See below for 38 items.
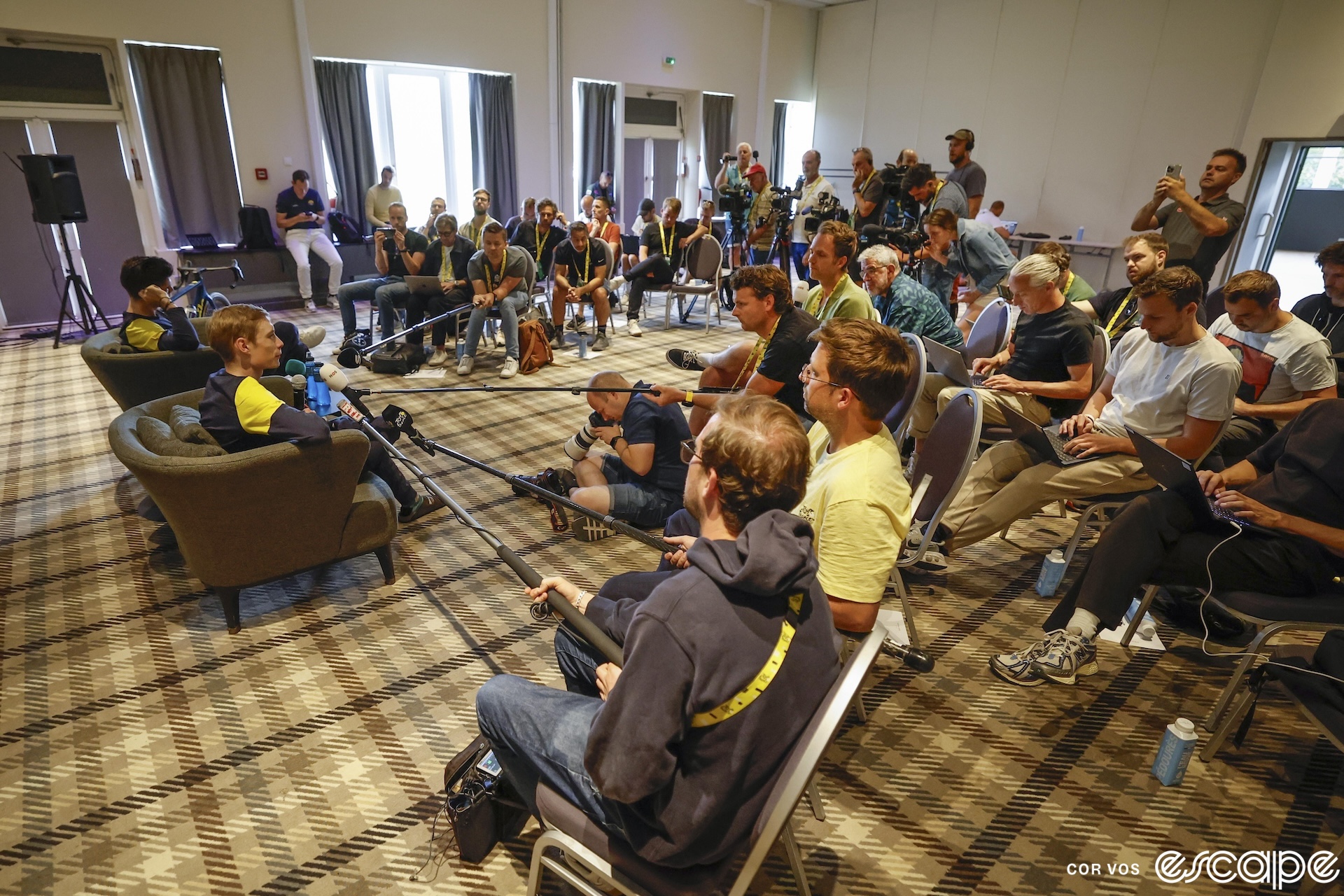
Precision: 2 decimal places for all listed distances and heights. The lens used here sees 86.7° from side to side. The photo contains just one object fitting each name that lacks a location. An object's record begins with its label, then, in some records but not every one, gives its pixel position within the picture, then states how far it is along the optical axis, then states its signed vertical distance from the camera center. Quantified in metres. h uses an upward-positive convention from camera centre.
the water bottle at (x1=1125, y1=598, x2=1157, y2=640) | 2.56 -1.41
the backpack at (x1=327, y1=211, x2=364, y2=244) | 7.99 -0.41
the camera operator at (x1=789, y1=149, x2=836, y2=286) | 7.60 +0.18
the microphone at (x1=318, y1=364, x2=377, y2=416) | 2.51 -0.63
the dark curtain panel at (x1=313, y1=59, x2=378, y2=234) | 7.84 +0.66
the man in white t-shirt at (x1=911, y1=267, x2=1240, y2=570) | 2.48 -0.72
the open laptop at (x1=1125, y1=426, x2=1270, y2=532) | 2.08 -0.75
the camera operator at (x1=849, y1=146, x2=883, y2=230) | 6.57 +0.14
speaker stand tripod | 6.03 -1.10
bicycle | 5.00 -0.80
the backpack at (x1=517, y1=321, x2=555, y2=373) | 5.84 -1.16
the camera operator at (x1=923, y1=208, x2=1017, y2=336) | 4.33 -0.25
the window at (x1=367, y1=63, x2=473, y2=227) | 8.46 +0.72
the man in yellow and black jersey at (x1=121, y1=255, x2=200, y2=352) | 3.56 -0.63
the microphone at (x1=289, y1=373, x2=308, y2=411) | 3.30 -0.88
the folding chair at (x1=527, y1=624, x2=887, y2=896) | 1.03 -1.04
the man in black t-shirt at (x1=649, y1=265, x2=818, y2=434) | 2.89 -0.51
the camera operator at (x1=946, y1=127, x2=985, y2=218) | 5.67 +0.33
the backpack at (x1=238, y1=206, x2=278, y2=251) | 7.46 -0.41
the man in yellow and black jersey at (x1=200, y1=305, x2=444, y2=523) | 2.37 -0.67
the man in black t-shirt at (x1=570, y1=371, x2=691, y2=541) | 2.92 -1.01
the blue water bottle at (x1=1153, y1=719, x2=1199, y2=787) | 1.89 -1.36
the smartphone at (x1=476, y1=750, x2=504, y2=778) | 1.66 -1.26
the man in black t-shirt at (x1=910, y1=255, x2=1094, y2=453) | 3.07 -0.61
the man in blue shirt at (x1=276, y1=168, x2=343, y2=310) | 7.54 -0.36
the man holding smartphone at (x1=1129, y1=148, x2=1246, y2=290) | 4.12 +0.01
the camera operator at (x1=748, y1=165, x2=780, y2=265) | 7.75 -0.08
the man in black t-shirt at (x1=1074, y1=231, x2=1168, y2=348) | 3.43 -0.41
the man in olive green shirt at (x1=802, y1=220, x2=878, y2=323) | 3.29 -0.29
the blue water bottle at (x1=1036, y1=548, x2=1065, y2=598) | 2.80 -1.35
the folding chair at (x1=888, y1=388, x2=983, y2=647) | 2.17 -0.77
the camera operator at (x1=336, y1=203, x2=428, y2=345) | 6.14 -0.65
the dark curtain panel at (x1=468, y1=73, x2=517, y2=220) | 8.79 +0.69
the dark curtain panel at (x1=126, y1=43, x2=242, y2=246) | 6.95 +0.46
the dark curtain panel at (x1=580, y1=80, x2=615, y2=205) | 9.68 +0.90
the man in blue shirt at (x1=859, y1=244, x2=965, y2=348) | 3.59 -0.44
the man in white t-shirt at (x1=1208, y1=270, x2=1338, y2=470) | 2.79 -0.54
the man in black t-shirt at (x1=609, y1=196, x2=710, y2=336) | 7.28 -0.51
